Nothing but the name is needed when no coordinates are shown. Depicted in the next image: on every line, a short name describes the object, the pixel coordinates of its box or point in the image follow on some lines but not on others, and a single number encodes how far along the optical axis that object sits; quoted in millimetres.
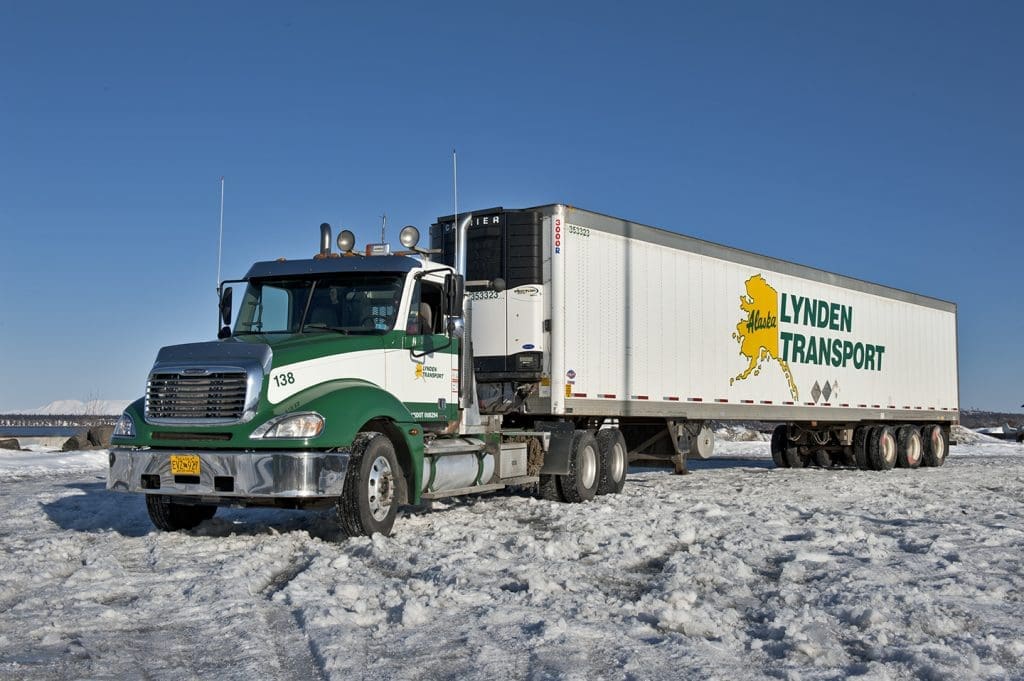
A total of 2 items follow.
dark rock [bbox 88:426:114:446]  32688
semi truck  9070
